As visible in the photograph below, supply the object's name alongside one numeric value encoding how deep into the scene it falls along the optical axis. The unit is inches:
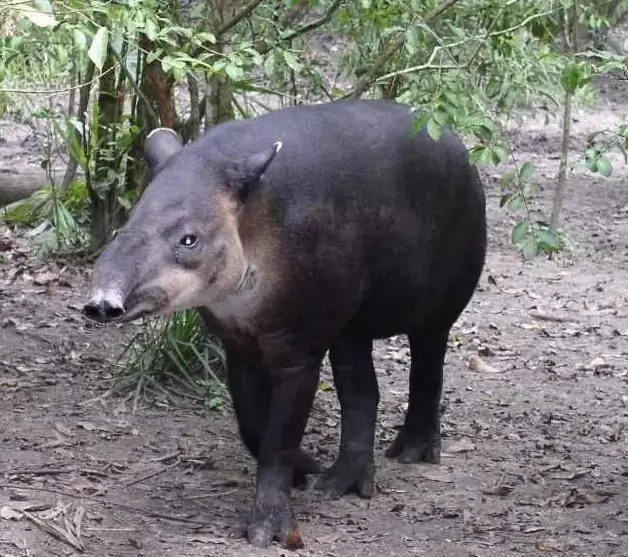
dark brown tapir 363.3
